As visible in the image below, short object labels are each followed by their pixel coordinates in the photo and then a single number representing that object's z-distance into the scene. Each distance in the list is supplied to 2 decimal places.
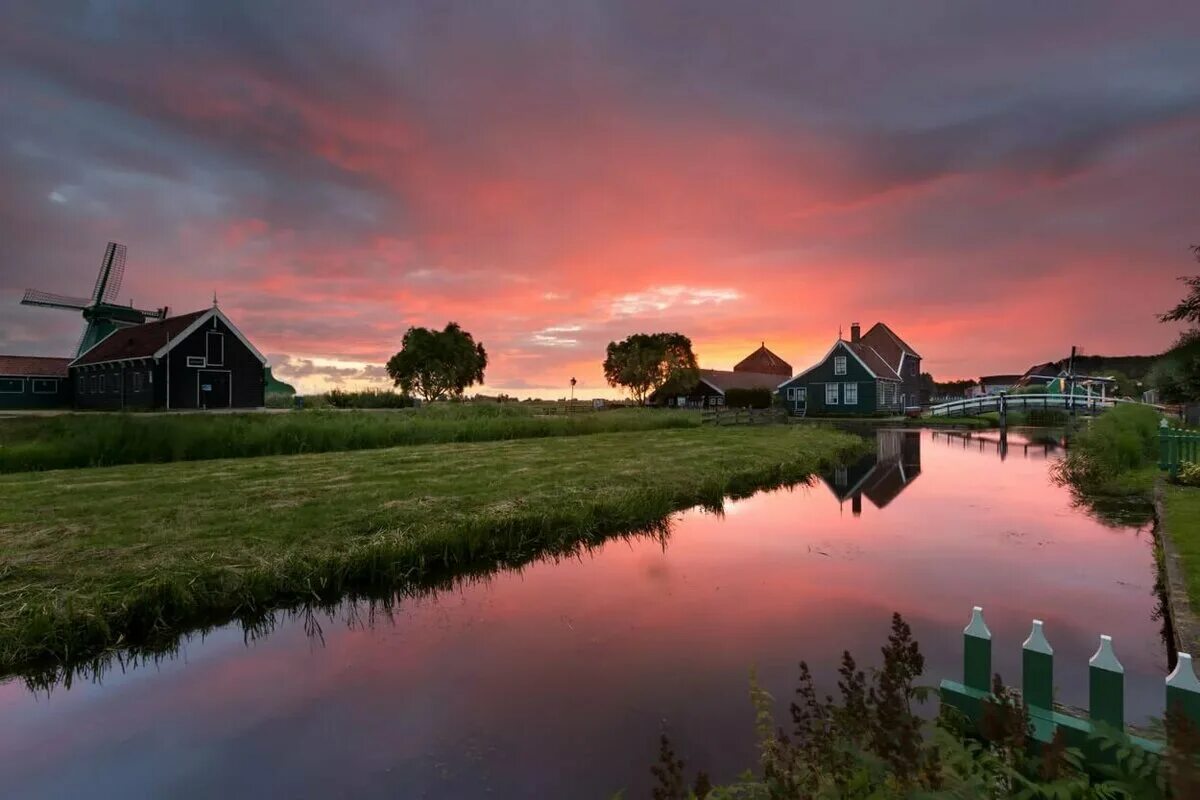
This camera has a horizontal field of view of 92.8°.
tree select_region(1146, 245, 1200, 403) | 12.28
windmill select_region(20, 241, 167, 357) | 52.12
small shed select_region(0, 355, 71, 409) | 43.38
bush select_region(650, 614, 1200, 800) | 2.32
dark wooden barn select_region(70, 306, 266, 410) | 35.50
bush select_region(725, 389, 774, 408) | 58.25
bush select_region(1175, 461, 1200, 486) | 12.45
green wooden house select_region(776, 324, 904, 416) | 50.38
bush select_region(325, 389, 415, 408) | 45.19
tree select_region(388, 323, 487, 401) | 60.09
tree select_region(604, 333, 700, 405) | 62.75
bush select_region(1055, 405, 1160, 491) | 15.84
